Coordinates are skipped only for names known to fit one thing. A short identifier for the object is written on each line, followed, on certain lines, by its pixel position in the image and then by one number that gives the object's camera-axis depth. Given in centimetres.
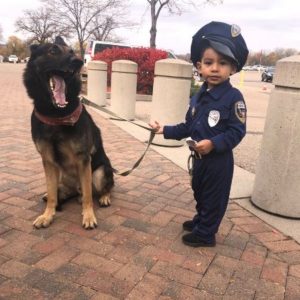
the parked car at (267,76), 3622
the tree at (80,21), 3300
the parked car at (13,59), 7497
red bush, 1464
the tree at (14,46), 9195
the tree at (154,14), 2536
